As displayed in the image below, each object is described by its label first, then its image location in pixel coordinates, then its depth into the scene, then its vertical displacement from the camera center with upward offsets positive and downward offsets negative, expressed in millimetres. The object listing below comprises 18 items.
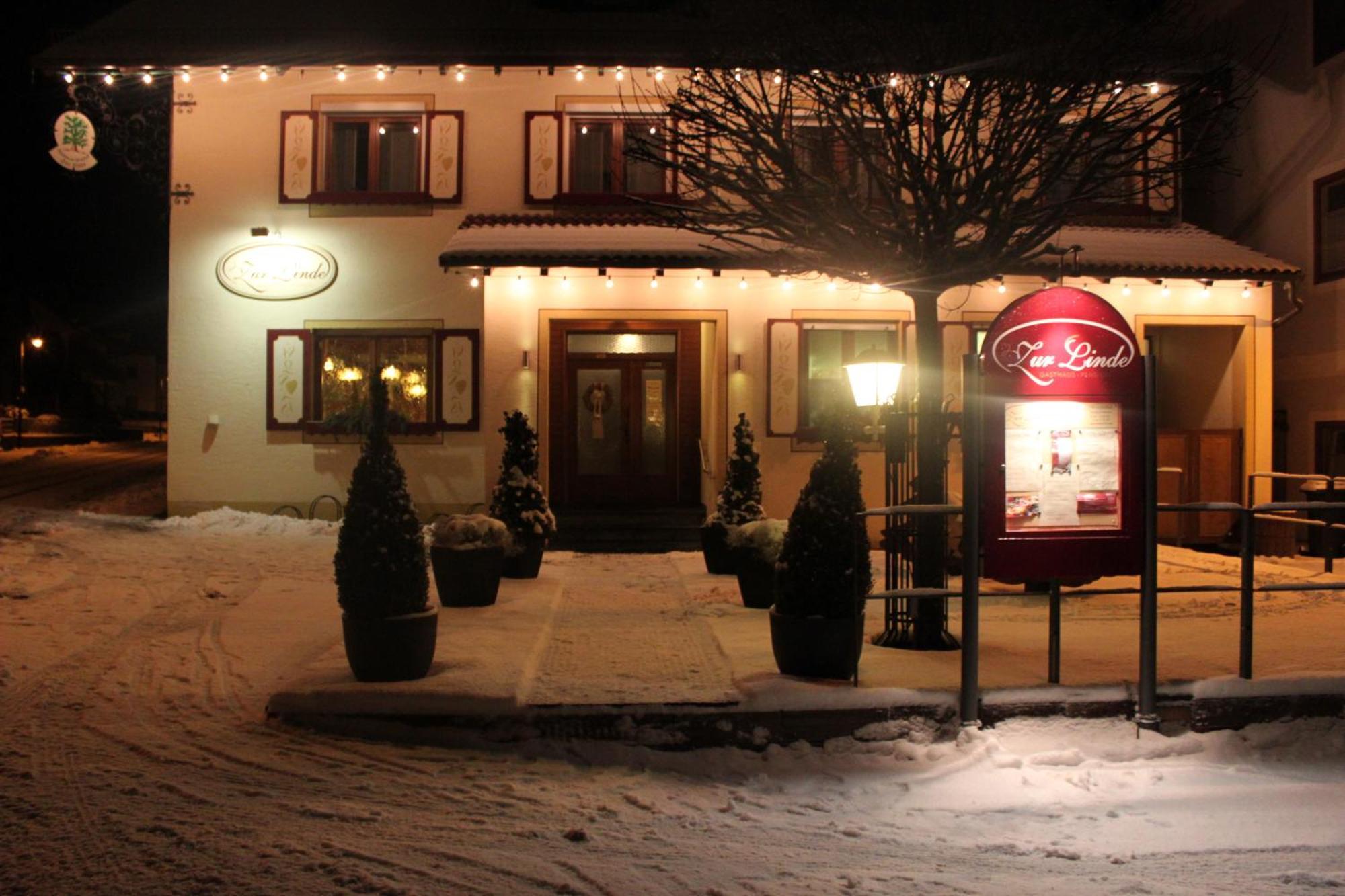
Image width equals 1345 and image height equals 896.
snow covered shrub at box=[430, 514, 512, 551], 9922 -742
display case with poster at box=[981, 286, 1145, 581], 6625 +77
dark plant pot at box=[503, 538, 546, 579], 11812 -1176
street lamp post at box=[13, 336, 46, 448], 37188 +695
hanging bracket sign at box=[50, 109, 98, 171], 15664 +4253
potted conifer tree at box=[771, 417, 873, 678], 6988 -801
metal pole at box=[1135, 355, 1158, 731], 6496 -788
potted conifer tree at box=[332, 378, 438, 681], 6926 -759
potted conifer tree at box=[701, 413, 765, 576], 12367 -610
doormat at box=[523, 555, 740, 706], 6820 -1444
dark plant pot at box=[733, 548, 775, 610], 9992 -1138
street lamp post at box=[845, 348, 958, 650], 8203 -1158
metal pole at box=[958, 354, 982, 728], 6461 -526
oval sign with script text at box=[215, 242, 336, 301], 15867 +2482
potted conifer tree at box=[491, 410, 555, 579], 11703 -568
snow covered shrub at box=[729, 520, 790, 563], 9867 -763
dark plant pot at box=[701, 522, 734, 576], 12344 -1079
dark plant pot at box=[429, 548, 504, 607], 9922 -1107
